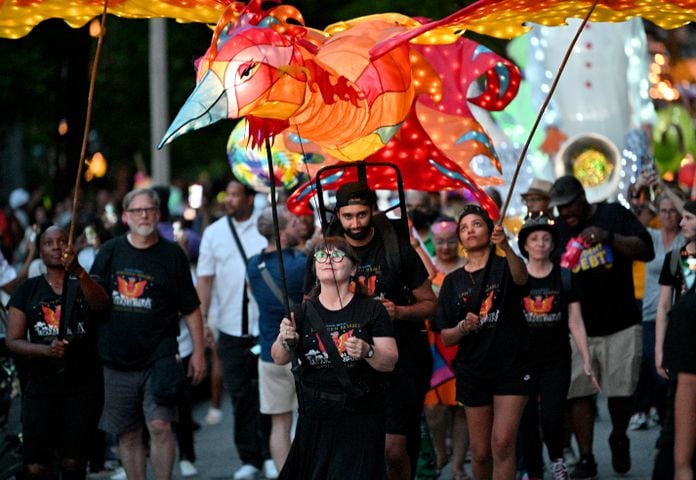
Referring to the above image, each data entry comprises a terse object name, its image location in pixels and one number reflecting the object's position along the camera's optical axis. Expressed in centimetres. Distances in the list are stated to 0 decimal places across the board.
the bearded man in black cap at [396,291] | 1823
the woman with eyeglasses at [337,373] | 1645
